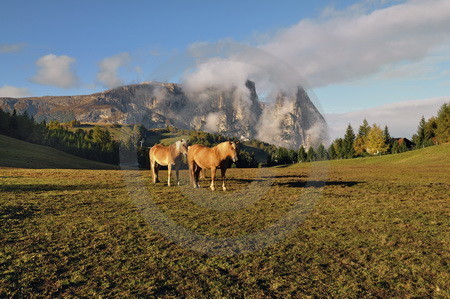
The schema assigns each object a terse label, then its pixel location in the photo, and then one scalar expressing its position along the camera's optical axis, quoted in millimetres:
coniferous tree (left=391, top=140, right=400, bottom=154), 106125
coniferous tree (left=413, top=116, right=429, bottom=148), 106162
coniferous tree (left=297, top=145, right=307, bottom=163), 149425
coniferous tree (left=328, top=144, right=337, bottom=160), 129300
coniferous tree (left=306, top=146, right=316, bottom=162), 142800
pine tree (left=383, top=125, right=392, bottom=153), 119062
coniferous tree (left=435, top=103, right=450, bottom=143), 84812
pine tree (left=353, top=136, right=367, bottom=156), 108675
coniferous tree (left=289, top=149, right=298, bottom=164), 155375
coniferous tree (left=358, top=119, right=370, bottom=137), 115500
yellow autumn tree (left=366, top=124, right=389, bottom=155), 95500
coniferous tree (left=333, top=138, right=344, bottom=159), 119375
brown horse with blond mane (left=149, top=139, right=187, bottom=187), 19205
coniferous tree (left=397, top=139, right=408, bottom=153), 105388
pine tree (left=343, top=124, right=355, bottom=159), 115625
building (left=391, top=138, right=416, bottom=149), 132450
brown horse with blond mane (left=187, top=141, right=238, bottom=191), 16234
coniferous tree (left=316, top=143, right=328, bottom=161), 133250
